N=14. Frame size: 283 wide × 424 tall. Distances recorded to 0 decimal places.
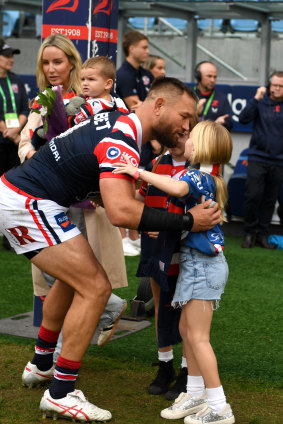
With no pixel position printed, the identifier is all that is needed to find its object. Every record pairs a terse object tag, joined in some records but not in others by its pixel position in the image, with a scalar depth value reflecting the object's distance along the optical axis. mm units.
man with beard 4293
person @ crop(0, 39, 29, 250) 9523
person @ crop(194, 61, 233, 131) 10109
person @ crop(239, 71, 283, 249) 10000
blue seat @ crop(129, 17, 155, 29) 14617
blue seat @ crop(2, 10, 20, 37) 15280
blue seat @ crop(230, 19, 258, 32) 13742
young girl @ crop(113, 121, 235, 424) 4250
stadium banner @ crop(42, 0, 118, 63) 5961
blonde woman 5523
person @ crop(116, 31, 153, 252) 9164
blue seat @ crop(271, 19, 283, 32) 13195
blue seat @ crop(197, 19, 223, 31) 14081
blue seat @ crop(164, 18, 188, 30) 14335
